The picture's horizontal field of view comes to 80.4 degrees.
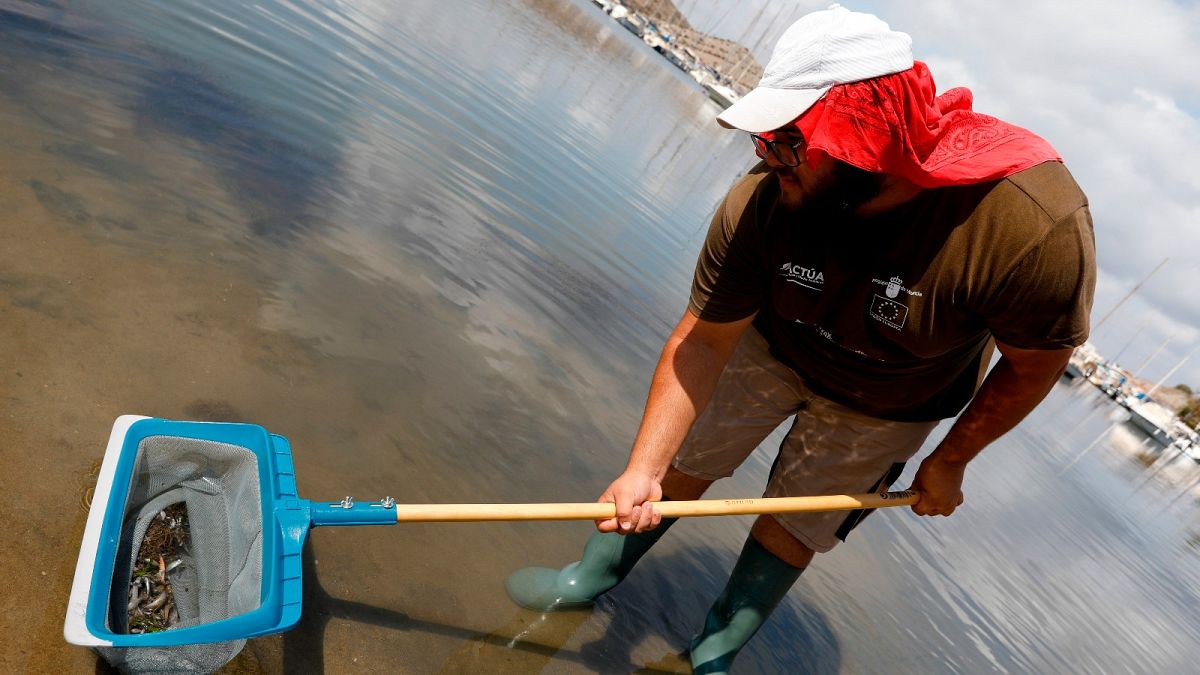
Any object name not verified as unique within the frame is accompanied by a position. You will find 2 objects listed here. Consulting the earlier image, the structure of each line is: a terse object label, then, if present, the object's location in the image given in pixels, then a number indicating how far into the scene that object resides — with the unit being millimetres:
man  1887
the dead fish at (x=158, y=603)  2209
